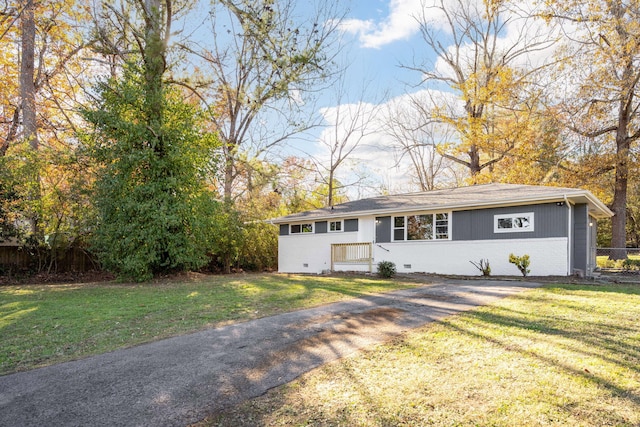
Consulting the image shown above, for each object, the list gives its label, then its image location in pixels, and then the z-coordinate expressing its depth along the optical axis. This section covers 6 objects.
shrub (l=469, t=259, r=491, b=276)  12.78
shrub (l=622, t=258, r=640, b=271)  14.76
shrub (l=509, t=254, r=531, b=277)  11.90
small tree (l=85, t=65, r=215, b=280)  11.30
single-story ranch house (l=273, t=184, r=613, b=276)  11.94
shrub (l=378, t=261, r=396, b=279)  12.64
